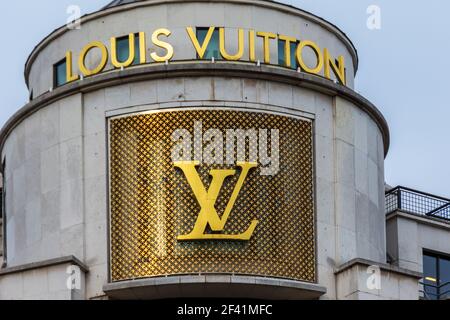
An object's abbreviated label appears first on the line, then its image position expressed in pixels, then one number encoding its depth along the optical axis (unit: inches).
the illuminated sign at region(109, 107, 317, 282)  2910.9
